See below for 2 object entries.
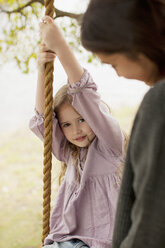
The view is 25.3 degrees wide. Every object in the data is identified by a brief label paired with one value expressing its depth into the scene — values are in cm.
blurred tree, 267
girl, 123
